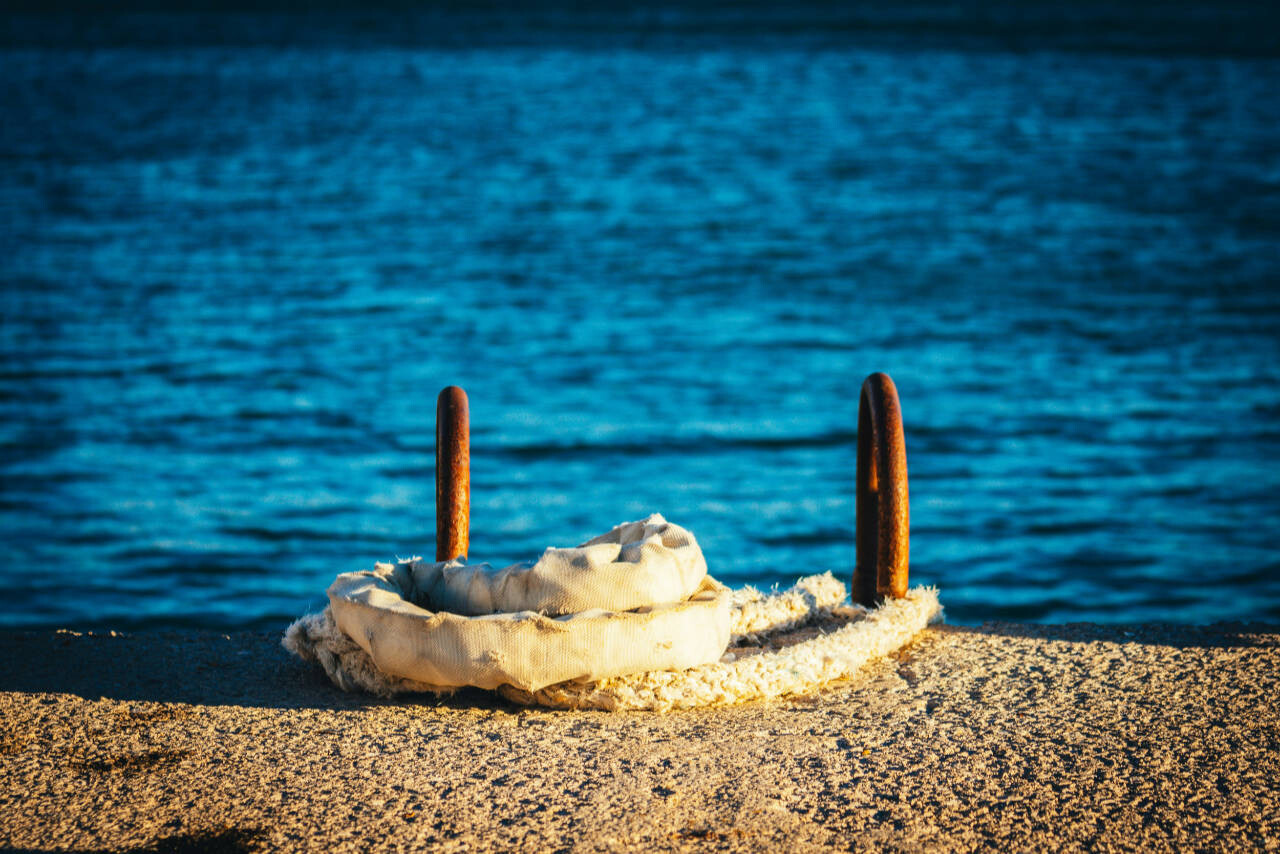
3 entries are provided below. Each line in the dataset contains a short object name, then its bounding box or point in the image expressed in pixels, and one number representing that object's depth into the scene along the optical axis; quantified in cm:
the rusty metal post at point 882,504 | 449
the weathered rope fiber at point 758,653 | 385
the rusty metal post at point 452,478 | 445
